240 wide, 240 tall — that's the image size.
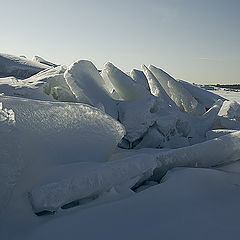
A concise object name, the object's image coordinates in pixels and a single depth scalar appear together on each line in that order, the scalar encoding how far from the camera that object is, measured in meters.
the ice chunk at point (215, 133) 3.10
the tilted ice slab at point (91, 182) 1.47
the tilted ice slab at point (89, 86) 2.90
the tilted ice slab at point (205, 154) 2.17
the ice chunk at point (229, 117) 3.64
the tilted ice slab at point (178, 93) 4.36
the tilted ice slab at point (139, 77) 4.62
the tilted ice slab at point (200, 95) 4.81
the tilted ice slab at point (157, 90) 3.87
